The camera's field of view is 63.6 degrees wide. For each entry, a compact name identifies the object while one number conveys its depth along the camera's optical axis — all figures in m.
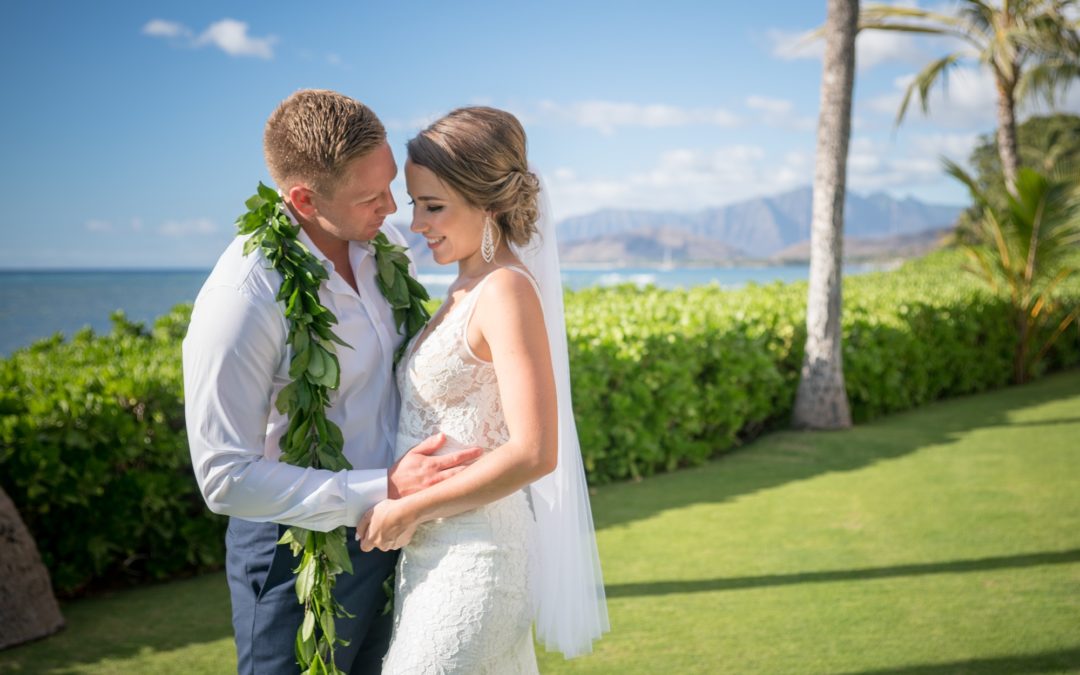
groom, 2.22
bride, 2.28
